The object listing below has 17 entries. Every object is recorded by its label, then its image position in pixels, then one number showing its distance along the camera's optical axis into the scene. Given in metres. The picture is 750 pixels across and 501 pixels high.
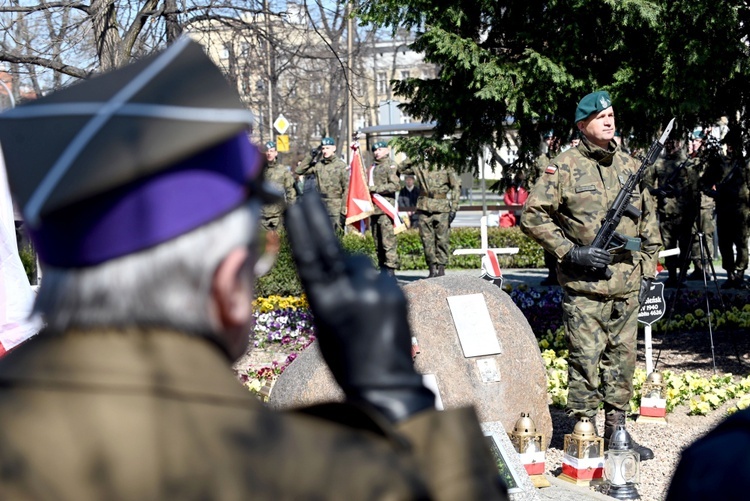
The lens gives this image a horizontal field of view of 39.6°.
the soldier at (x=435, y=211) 16.65
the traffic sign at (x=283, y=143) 26.03
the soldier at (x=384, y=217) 16.05
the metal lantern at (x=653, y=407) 7.68
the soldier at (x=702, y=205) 10.78
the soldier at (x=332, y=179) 17.92
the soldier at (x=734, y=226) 14.42
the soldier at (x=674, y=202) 13.69
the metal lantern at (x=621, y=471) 5.83
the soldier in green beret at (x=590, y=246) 6.35
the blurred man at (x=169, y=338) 1.07
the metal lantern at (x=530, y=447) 6.02
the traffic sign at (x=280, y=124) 25.66
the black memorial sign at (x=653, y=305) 8.19
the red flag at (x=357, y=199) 15.93
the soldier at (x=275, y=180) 17.53
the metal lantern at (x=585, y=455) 6.09
